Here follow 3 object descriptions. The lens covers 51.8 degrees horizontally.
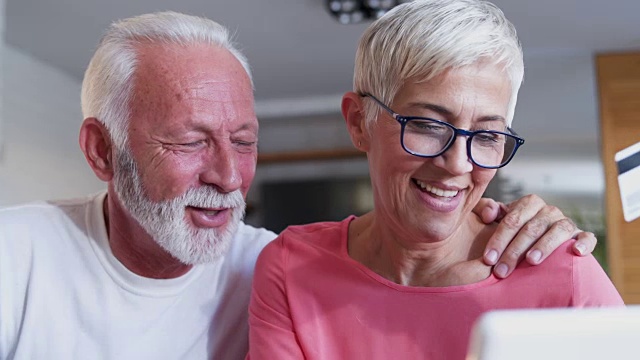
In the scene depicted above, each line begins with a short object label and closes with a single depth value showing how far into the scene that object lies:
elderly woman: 0.94
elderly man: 1.32
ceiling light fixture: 4.15
